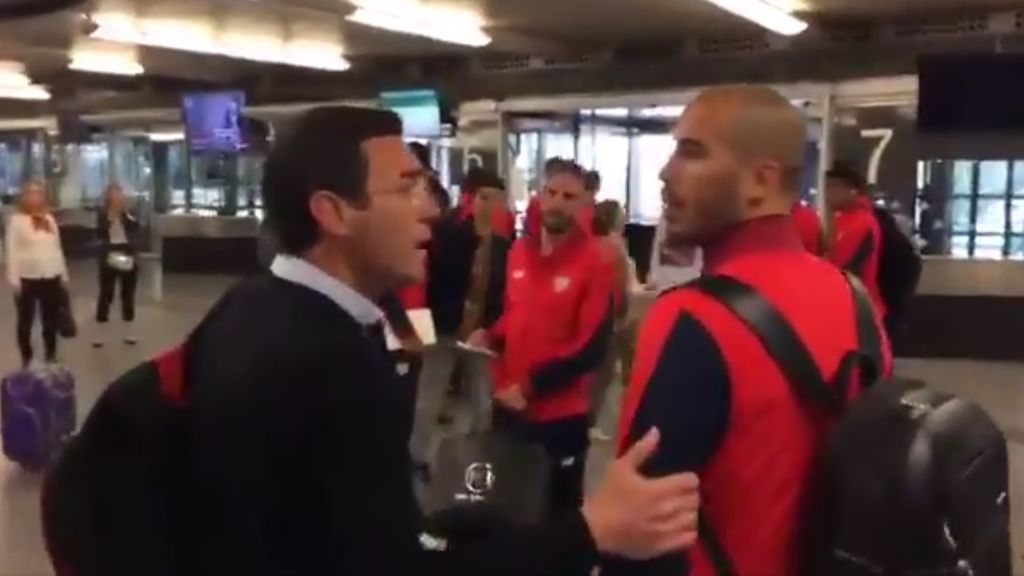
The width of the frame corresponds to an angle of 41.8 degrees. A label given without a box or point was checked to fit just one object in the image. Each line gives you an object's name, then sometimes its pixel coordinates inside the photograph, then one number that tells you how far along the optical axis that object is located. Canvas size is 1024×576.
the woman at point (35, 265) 9.86
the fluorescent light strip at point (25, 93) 20.72
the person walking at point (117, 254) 12.07
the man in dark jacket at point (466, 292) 6.07
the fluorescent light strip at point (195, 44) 12.98
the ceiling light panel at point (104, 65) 16.55
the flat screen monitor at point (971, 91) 11.41
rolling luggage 6.48
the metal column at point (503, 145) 14.19
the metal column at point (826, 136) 11.24
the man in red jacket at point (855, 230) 6.57
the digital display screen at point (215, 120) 17.59
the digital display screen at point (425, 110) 14.88
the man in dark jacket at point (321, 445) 1.24
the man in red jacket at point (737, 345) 1.63
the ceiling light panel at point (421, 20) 11.47
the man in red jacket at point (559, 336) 3.95
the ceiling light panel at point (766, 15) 10.77
